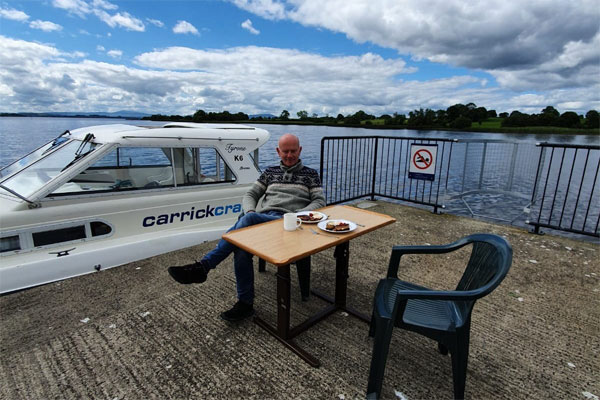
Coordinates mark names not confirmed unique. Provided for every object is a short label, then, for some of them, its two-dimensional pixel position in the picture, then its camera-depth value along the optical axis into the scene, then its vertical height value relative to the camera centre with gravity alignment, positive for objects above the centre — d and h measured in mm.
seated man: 2701 -721
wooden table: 1971 -783
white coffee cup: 2332 -716
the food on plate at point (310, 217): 2531 -747
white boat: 3285 -886
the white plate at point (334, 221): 2302 -752
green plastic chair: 1688 -1130
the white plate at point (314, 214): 2484 -745
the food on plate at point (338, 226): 2294 -738
